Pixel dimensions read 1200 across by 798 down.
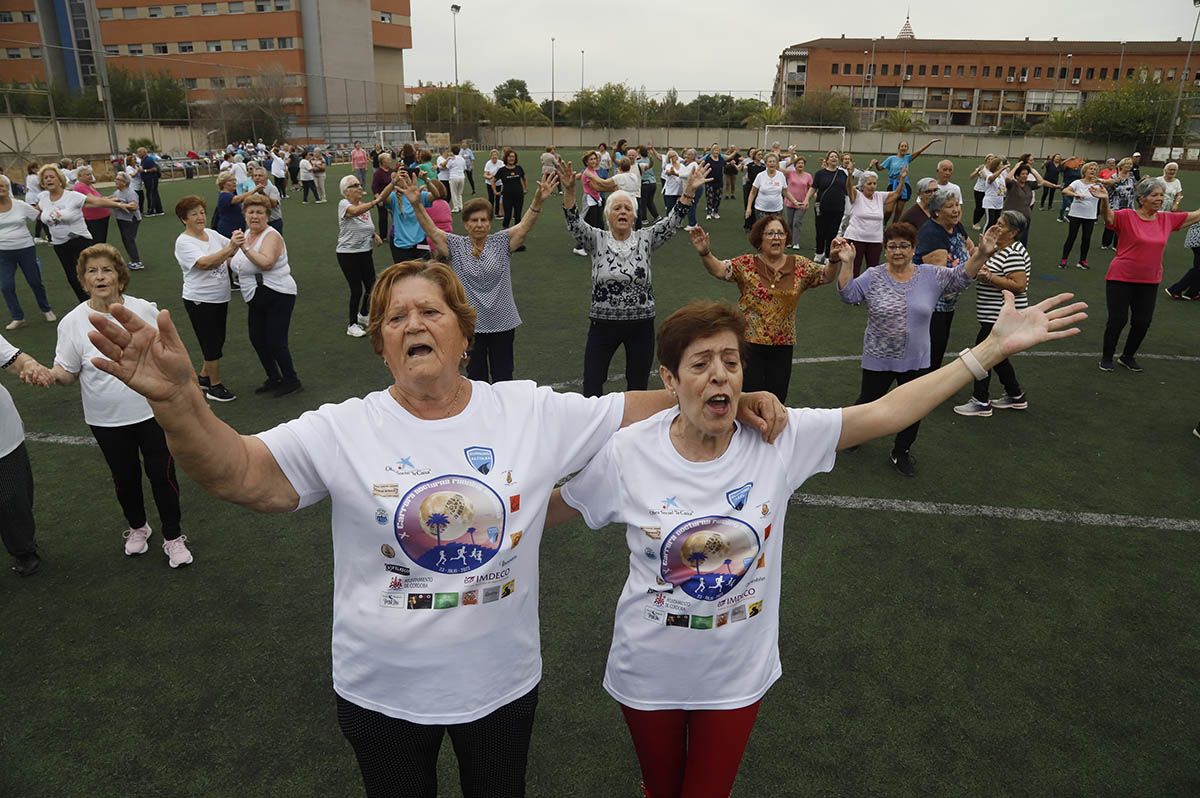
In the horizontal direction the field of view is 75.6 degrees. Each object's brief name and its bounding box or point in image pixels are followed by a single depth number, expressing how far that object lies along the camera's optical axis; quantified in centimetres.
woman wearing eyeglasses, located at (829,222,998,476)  648
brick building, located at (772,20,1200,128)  10669
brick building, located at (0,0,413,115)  7256
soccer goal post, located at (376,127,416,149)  6164
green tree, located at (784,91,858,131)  8362
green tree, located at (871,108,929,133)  7156
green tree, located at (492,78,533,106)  12406
